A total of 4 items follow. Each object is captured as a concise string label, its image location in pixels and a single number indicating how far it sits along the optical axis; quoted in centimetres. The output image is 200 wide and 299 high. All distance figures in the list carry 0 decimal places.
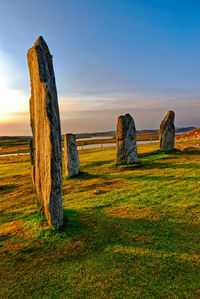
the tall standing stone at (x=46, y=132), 512
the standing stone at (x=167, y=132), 1880
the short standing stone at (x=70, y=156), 1309
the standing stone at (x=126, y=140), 1477
